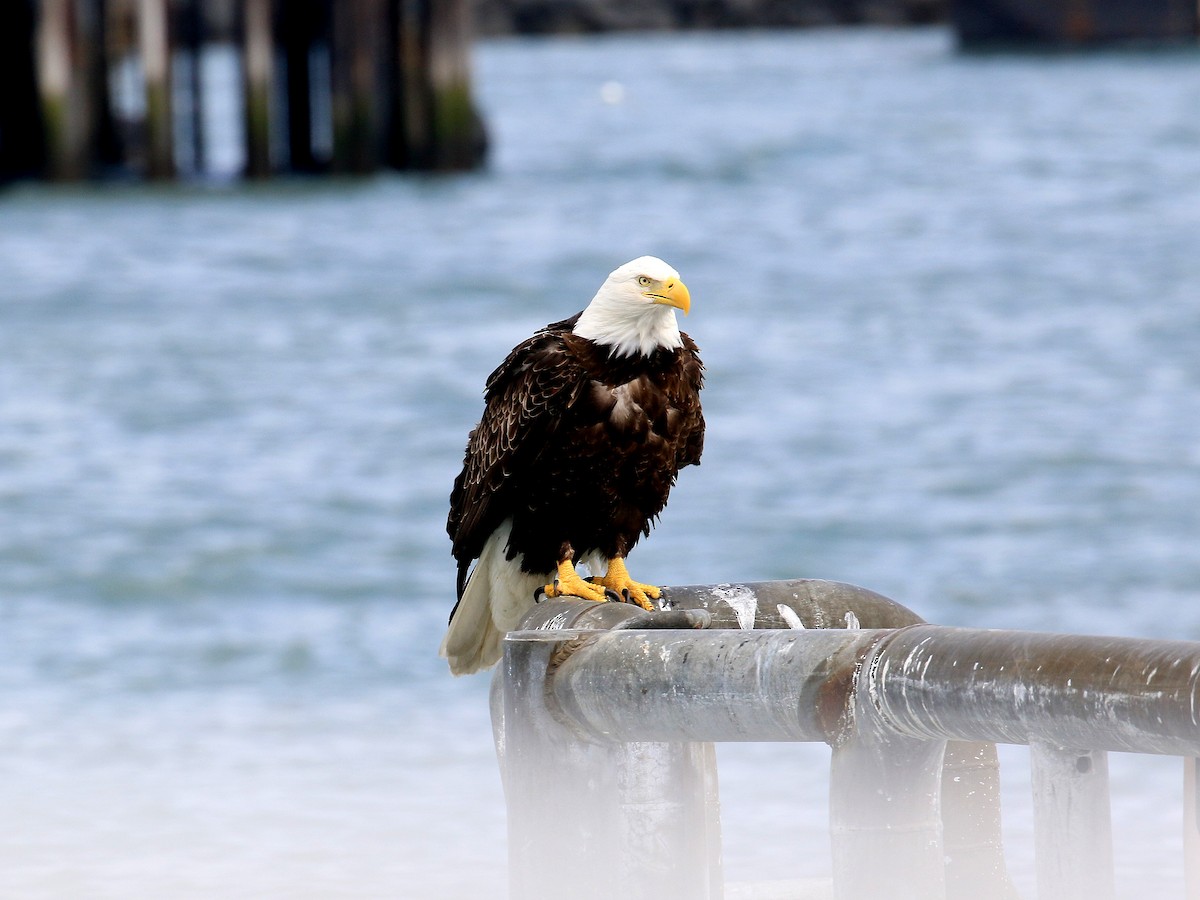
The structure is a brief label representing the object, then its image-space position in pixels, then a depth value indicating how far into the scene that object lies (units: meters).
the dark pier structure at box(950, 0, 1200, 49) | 105.94
